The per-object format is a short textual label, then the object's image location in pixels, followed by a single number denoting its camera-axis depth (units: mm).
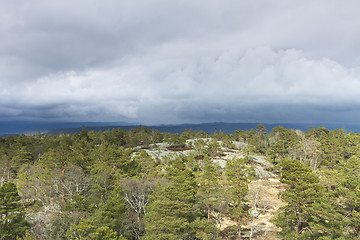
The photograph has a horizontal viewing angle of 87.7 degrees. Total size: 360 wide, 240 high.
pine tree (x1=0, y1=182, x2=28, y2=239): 30312
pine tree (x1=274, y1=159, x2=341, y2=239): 22359
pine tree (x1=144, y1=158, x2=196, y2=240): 24797
